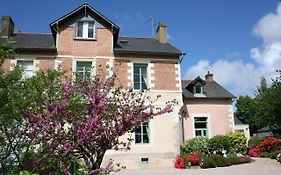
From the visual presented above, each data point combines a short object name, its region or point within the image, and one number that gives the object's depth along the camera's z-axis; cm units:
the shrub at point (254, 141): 2009
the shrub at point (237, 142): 1717
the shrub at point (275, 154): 1546
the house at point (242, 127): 3056
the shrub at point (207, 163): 1382
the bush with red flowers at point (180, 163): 1455
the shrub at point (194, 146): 1590
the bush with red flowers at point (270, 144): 1736
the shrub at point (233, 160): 1447
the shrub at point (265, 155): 1653
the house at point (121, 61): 1570
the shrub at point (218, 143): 1623
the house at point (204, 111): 1823
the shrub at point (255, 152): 1788
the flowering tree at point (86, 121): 536
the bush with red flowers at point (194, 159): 1419
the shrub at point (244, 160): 1469
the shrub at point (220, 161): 1409
